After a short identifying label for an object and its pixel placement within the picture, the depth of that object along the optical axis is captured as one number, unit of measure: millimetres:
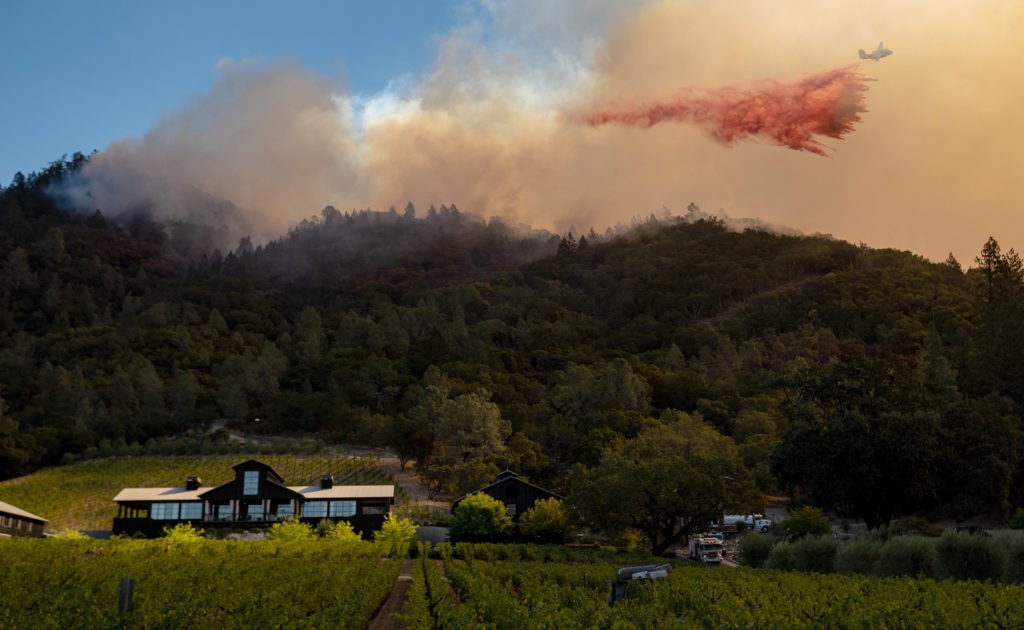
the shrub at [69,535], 63719
